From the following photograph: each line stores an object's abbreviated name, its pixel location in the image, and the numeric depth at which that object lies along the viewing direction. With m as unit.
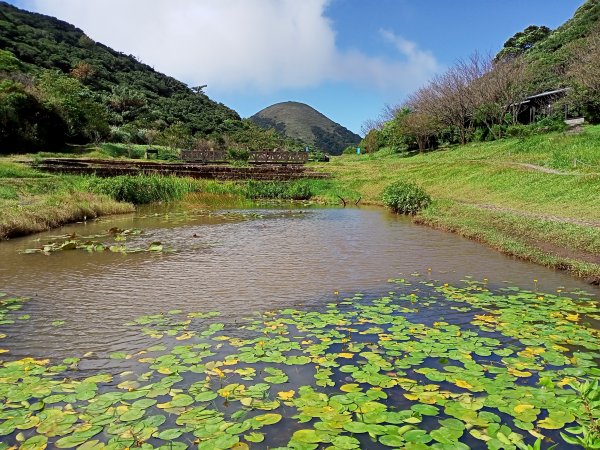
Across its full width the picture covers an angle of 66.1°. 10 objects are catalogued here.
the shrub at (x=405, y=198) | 21.39
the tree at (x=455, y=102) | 43.31
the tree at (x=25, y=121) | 31.22
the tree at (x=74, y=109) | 38.87
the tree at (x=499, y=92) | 41.28
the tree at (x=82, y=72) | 67.56
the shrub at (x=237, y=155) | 48.78
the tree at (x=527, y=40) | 70.96
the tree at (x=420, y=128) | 46.28
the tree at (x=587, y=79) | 31.98
